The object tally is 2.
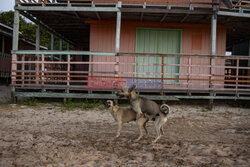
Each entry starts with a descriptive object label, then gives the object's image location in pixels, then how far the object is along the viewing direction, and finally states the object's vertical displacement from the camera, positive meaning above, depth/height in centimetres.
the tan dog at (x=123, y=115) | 477 -72
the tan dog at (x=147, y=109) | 462 -55
